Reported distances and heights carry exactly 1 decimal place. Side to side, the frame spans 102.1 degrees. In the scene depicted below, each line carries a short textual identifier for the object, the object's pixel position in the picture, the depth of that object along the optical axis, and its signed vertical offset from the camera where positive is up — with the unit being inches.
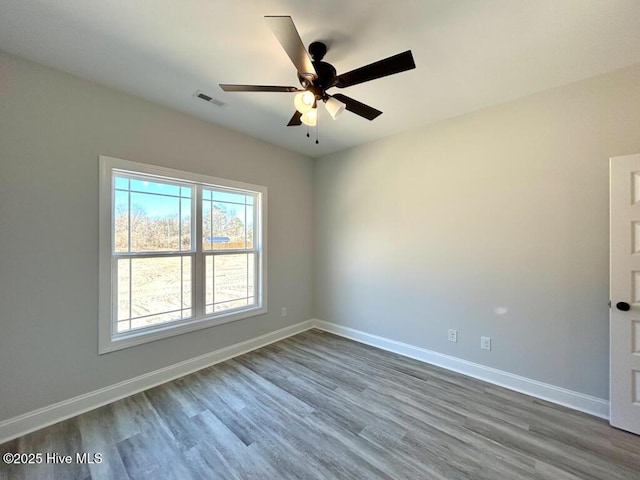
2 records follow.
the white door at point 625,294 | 75.6 -15.9
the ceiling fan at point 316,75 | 53.9 +40.4
